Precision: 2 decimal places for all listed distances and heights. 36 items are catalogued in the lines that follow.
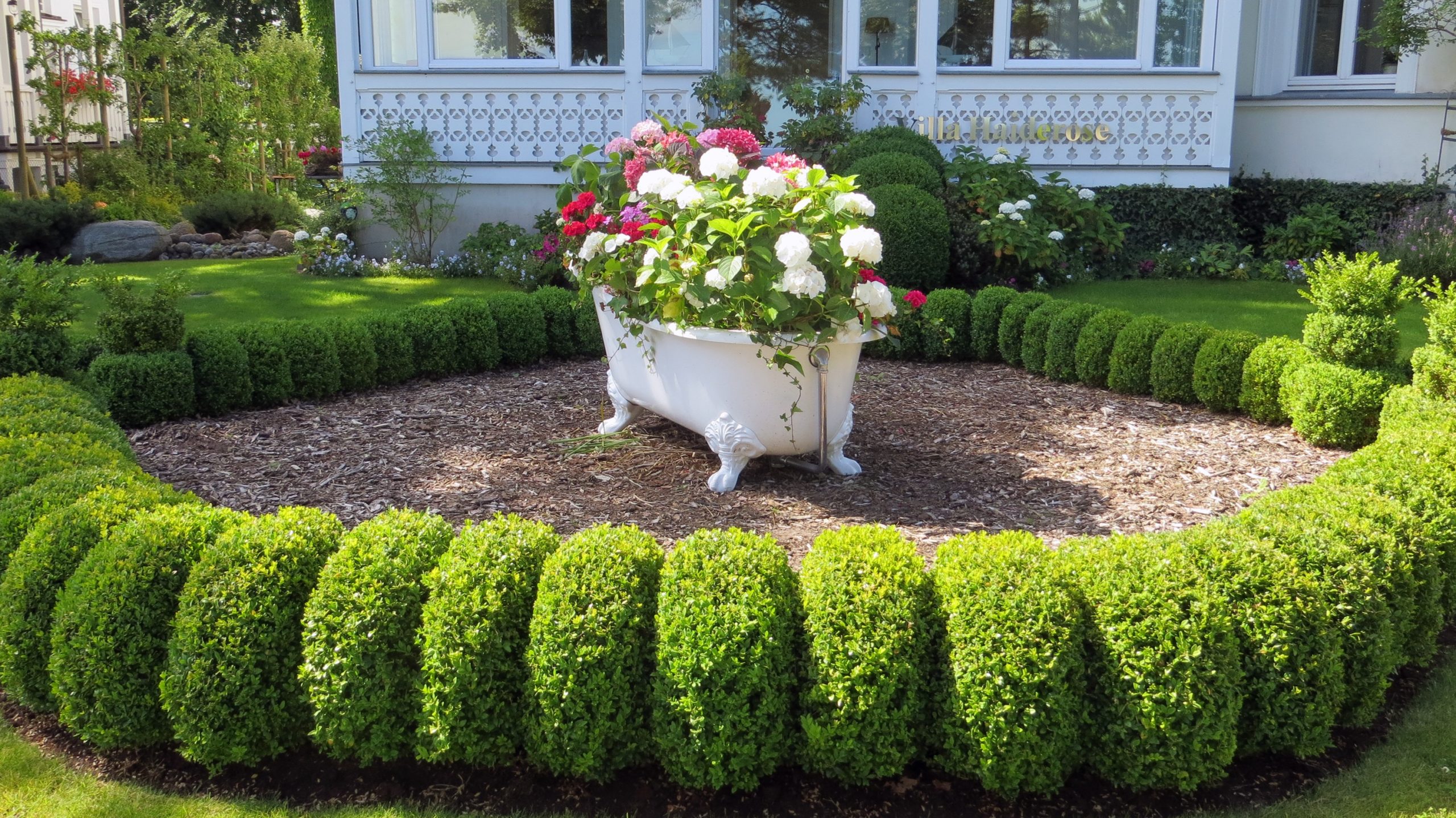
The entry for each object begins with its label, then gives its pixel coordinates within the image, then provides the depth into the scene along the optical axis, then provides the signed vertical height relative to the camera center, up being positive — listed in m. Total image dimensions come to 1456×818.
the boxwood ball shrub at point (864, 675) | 3.14 -1.33
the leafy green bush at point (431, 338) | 8.20 -1.09
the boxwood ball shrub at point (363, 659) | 3.25 -1.35
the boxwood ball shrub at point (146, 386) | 6.70 -1.20
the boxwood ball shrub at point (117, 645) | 3.36 -1.36
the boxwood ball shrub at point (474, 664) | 3.22 -1.35
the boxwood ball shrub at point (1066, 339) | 8.04 -1.04
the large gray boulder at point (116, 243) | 13.80 -0.72
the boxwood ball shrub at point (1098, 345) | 7.81 -1.05
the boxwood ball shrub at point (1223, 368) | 7.05 -1.09
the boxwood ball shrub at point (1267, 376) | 6.76 -1.09
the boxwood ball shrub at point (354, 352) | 7.71 -1.13
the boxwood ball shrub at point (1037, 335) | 8.30 -1.05
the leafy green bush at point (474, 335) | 8.41 -1.10
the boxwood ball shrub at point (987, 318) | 8.76 -0.97
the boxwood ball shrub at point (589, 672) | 3.18 -1.35
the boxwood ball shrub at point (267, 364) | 7.29 -1.15
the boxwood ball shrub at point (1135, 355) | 7.56 -1.08
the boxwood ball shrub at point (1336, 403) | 6.10 -1.14
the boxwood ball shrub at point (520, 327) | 8.62 -1.06
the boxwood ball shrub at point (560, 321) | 8.89 -1.04
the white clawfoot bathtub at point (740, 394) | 5.27 -0.98
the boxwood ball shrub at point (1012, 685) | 3.10 -1.35
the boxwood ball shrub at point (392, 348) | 7.97 -1.13
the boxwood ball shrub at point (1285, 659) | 3.26 -1.33
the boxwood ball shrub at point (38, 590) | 3.52 -1.27
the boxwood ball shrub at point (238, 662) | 3.27 -1.37
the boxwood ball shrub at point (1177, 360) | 7.29 -1.08
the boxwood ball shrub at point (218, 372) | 7.07 -1.16
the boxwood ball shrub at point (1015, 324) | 8.55 -0.99
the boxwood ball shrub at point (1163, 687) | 3.12 -1.36
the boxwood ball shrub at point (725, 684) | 3.14 -1.37
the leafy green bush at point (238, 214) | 16.14 -0.42
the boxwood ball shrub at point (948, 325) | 8.83 -1.04
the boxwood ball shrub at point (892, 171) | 10.93 +0.18
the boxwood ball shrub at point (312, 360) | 7.46 -1.15
